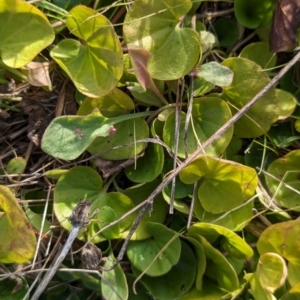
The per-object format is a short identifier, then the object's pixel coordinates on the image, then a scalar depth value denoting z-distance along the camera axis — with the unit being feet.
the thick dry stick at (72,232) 0.48
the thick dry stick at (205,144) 0.49
